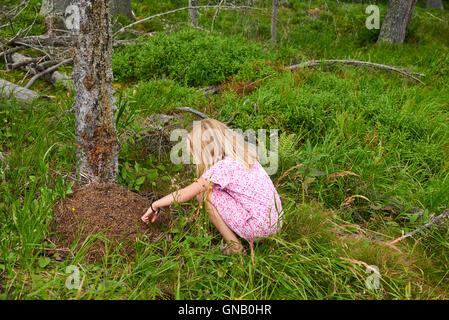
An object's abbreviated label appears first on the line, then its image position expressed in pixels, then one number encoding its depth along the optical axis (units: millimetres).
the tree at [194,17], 7453
